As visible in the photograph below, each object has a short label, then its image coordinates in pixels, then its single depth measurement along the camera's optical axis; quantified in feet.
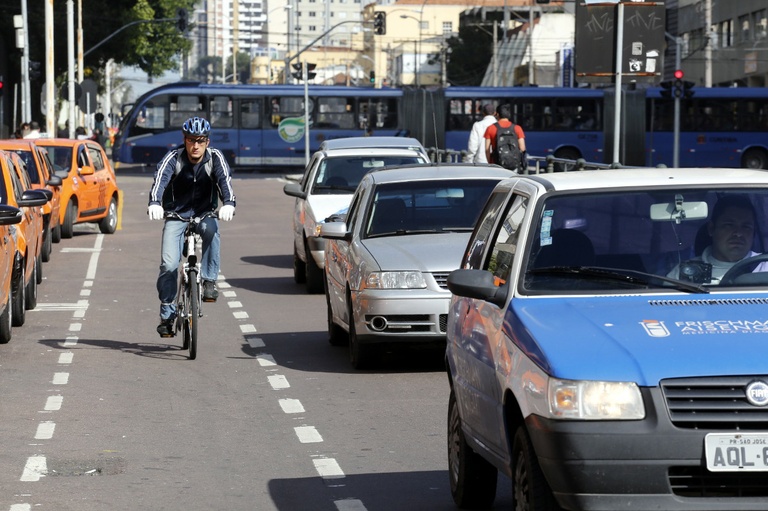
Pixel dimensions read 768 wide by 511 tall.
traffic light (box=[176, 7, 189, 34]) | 210.59
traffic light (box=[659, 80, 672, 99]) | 149.80
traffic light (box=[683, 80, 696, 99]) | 154.30
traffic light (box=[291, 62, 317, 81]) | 169.07
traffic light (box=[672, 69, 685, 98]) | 152.97
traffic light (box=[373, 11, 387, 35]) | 203.21
